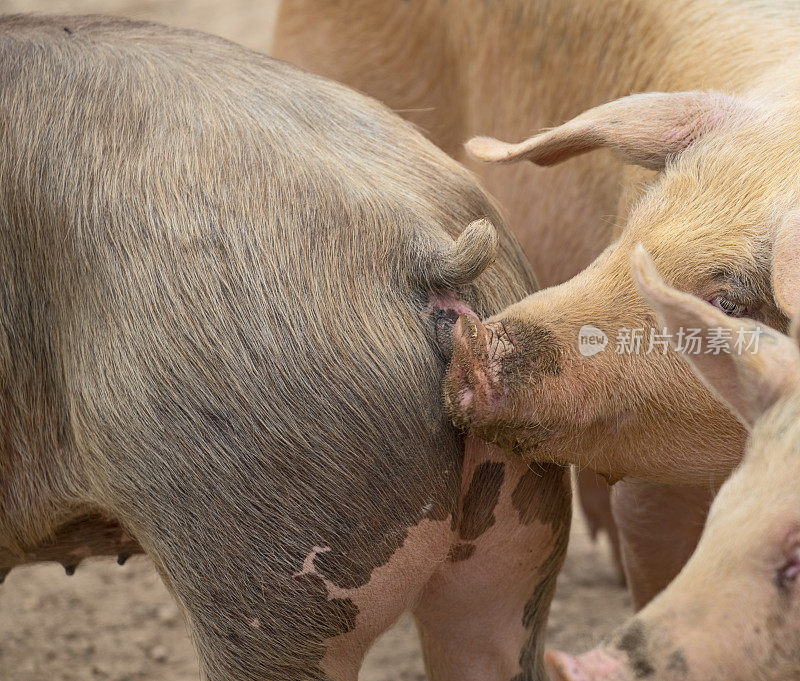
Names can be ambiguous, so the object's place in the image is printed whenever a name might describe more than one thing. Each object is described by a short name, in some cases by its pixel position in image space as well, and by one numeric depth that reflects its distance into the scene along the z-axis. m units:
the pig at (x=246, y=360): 3.93
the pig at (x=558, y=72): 5.72
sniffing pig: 4.10
